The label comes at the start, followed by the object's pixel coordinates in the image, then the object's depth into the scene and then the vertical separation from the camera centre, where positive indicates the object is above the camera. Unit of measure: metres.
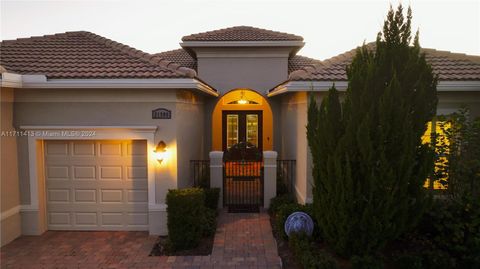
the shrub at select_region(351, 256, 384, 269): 6.03 -2.38
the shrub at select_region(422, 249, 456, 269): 6.40 -2.49
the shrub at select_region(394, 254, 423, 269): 6.23 -2.46
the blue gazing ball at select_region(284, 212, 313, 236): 7.41 -2.13
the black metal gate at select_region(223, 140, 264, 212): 11.06 -2.28
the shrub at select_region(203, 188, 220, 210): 10.45 -2.19
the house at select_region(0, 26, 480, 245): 8.52 -0.09
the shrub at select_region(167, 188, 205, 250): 7.98 -2.15
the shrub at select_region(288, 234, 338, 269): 6.07 -2.38
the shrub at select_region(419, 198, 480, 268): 6.48 -2.09
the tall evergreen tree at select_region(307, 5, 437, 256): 5.94 -0.42
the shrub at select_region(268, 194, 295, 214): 10.36 -2.31
